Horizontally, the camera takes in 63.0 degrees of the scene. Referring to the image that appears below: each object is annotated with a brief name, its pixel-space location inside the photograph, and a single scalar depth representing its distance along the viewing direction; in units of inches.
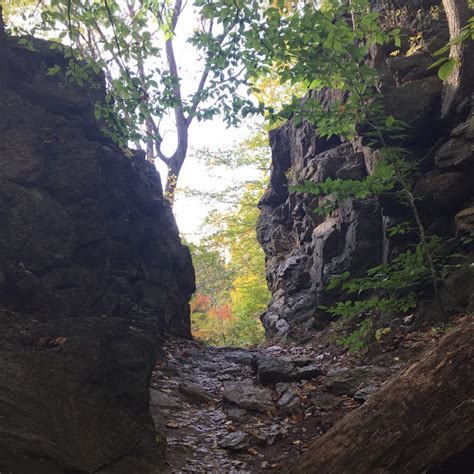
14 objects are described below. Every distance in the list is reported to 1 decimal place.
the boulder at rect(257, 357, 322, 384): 292.7
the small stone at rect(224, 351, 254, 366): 417.4
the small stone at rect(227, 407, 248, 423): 237.9
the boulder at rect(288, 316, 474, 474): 120.3
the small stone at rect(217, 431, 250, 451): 196.7
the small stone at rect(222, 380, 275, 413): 251.0
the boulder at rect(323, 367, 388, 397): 243.0
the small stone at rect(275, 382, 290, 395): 271.4
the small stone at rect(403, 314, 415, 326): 325.1
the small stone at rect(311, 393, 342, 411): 229.7
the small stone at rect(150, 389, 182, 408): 250.9
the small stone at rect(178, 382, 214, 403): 278.4
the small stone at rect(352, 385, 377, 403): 220.7
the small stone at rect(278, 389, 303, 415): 233.9
